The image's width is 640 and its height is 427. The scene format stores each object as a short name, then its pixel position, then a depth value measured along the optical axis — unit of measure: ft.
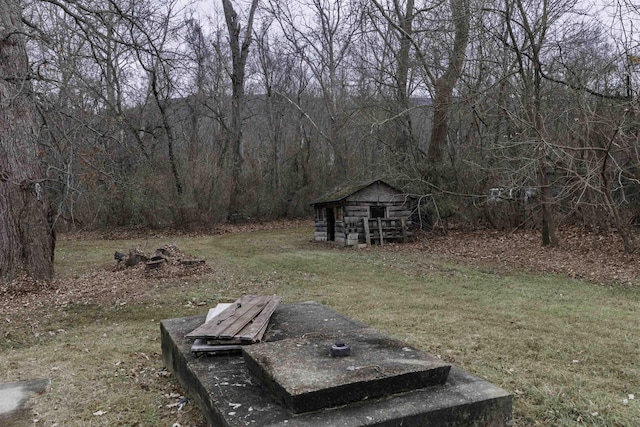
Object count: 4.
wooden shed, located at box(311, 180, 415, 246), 52.47
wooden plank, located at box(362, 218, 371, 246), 52.21
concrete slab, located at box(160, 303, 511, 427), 9.13
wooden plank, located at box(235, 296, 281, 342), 13.09
